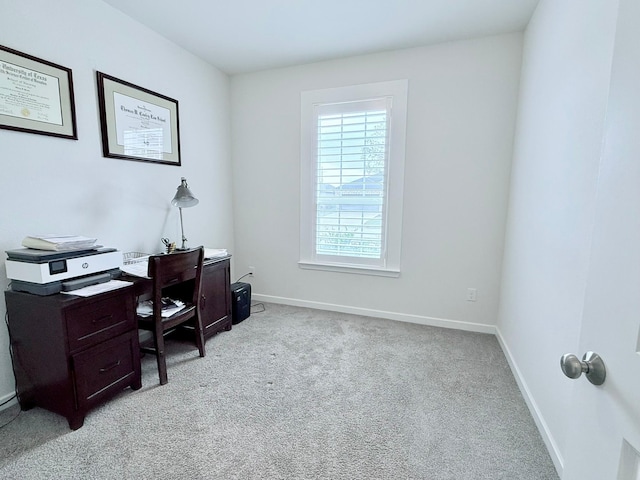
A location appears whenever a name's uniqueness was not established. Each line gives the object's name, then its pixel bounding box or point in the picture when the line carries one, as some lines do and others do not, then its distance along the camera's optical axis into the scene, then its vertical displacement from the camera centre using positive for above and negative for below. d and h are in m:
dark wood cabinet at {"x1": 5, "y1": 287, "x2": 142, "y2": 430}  1.56 -0.79
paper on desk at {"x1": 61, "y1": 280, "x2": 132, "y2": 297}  1.61 -0.47
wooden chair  1.89 -0.60
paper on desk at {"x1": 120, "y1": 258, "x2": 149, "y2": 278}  1.98 -0.44
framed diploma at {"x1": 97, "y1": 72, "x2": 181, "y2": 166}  2.17 +0.62
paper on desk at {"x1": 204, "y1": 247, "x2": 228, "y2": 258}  2.60 -0.43
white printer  1.54 -0.36
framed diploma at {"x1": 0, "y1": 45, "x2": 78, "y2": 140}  1.67 +0.61
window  2.86 +0.29
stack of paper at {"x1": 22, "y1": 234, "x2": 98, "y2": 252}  1.62 -0.22
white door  0.53 -0.15
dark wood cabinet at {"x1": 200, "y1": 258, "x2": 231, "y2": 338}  2.53 -0.80
